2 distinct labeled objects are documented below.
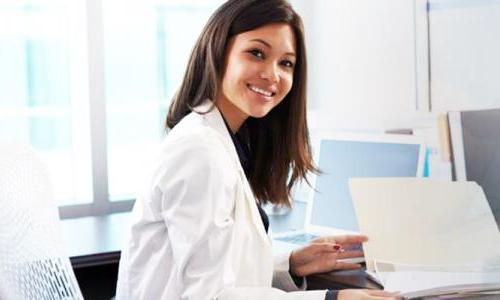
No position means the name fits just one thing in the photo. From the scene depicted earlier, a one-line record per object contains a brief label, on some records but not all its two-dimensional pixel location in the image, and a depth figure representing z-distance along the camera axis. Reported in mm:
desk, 1703
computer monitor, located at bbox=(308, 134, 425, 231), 1604
